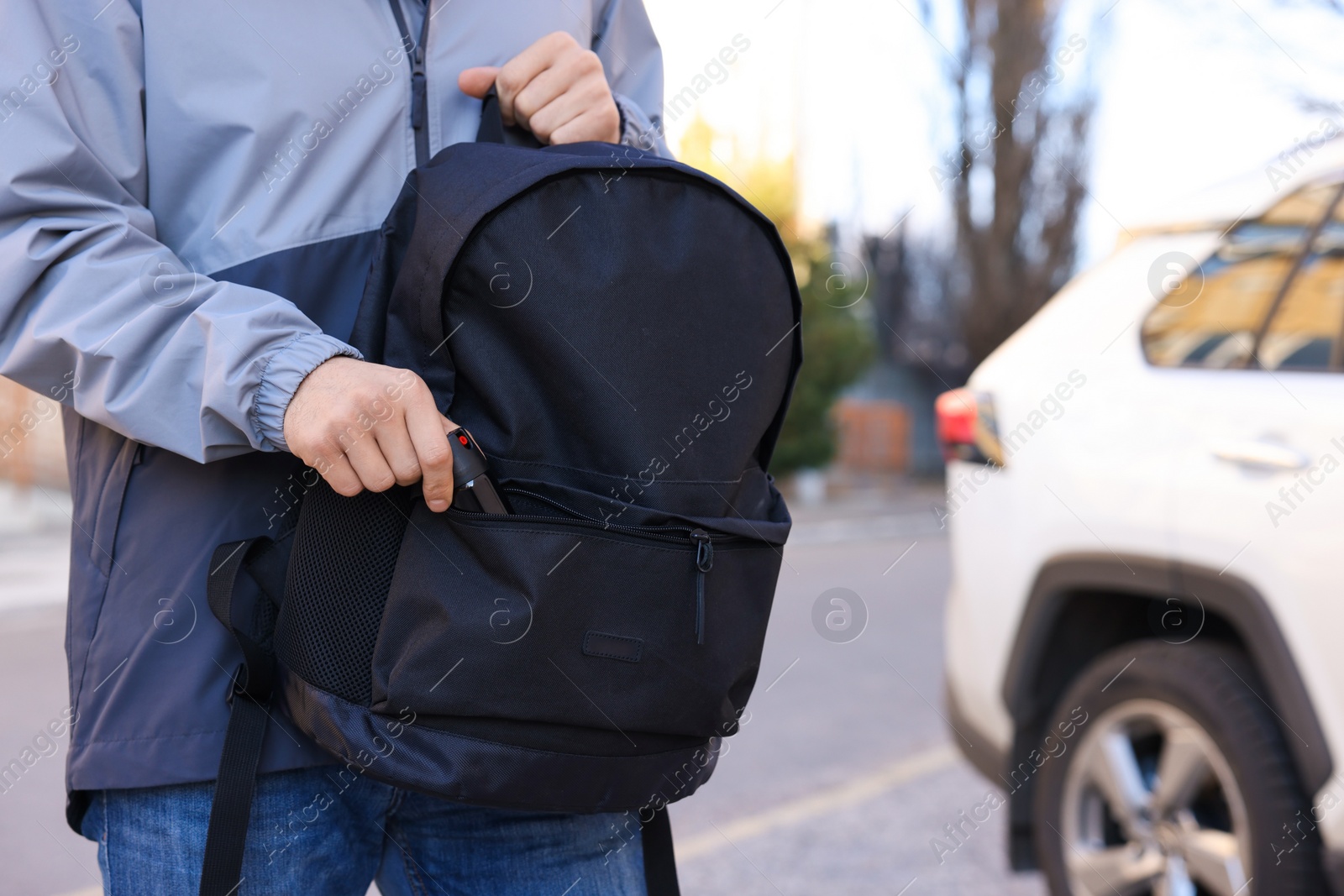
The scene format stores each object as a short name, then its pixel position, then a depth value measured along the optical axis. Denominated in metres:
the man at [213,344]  1.05
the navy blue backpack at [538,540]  1.10
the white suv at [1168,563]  2.12
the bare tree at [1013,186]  17.28
